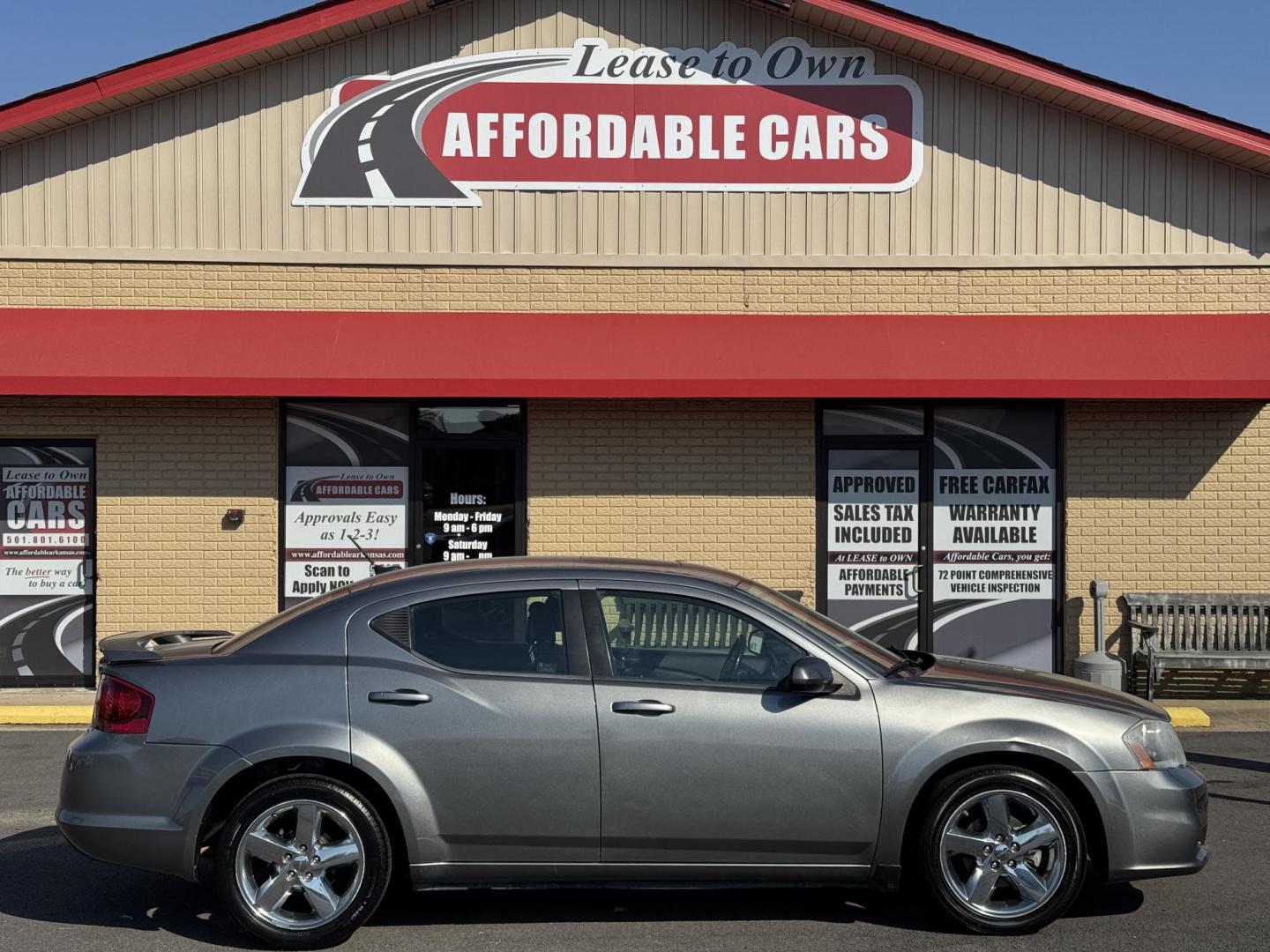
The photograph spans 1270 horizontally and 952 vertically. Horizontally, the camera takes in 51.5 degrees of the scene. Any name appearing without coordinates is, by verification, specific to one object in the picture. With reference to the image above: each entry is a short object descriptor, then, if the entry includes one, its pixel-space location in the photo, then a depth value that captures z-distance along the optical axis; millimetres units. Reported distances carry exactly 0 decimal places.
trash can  10930
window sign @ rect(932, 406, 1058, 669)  12203
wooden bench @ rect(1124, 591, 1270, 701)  11875
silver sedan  5250
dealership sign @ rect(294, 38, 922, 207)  12219
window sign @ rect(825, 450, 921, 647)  12227
